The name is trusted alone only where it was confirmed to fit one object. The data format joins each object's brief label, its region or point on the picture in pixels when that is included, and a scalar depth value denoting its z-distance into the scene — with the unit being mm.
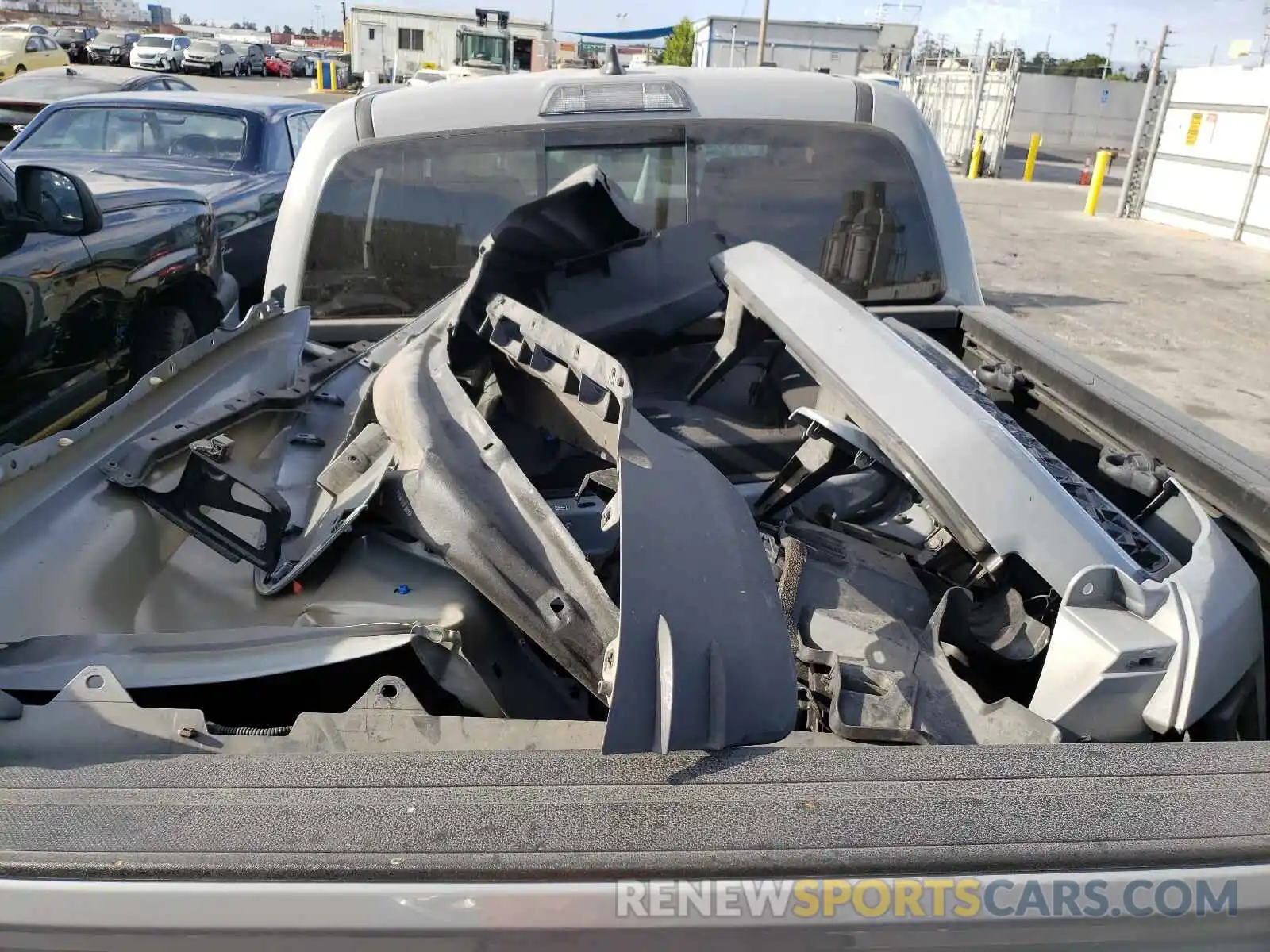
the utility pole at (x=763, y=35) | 28156
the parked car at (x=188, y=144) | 7074
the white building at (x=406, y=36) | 35500
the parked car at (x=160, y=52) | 34750
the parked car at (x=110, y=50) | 36562
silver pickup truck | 1086
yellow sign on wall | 15891
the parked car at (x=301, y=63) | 46812
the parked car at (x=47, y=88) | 10172
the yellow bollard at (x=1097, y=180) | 17797
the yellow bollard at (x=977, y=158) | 22062
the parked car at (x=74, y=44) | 36312
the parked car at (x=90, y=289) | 4188
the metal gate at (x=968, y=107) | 21812
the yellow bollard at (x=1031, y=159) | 21688
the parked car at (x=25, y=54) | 22203
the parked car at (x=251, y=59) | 40812
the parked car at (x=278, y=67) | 44531
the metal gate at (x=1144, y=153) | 16719
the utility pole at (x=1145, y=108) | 16609
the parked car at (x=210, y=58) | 36875
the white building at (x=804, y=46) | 33656
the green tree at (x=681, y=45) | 44562
